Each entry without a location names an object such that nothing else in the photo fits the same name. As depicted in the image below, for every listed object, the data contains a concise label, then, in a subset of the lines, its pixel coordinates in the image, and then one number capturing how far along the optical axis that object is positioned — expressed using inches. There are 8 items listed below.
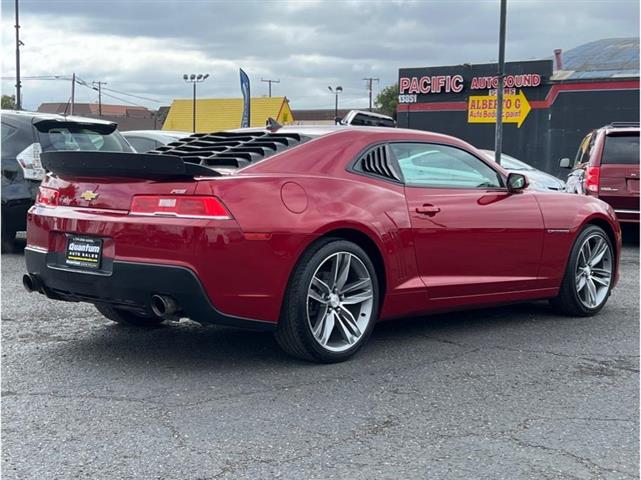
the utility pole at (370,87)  3341.3
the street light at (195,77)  2849.4
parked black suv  356.2
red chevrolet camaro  177.5
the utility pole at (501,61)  613.3
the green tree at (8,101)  3373.0
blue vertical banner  893.0
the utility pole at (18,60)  1344.7
